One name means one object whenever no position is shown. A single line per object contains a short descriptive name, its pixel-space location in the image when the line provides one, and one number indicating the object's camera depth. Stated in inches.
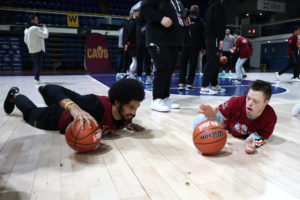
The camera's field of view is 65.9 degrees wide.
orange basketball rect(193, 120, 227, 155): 66.7
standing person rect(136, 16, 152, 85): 219.6
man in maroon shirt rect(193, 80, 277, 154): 70.9
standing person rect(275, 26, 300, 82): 289.6
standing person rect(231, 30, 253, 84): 276.8
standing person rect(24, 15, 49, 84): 231.6
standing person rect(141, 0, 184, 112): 118.2
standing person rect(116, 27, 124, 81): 306.2
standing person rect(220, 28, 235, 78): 367.4
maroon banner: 440.1
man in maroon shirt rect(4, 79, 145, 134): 68.6
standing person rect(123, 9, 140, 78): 235.3
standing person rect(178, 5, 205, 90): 202.2
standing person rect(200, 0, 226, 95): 166.4
